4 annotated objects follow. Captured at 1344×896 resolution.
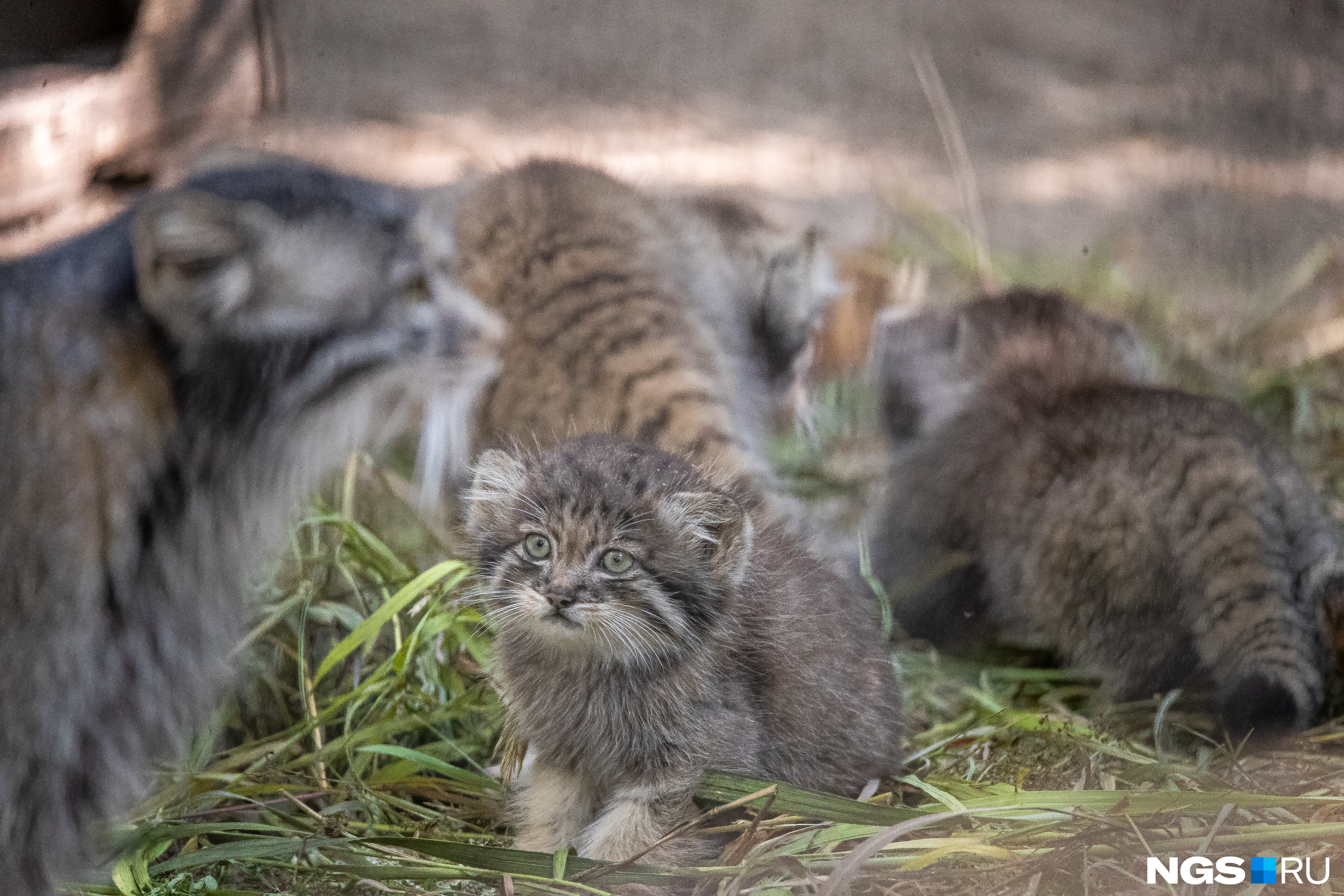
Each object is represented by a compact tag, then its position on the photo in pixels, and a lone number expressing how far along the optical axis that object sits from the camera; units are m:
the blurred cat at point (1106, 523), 6.94
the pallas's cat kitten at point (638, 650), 5.34
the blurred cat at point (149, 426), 5.16
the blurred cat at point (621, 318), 7.86
